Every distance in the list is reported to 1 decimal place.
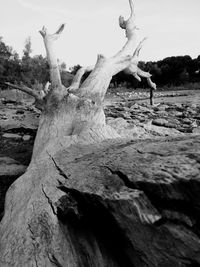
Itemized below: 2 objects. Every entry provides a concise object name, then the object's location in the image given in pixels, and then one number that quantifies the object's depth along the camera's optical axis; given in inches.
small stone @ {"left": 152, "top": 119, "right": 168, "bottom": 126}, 267.7
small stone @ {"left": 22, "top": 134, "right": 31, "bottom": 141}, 292.2
